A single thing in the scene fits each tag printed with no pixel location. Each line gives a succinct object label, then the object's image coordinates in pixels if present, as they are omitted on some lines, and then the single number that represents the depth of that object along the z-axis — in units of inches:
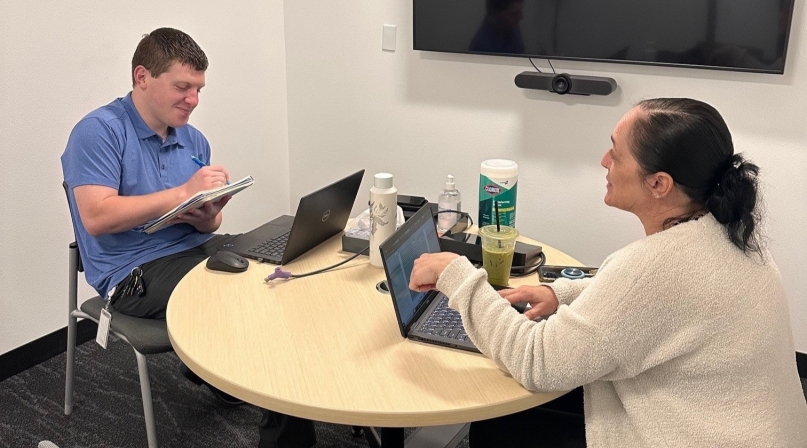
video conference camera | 104.3
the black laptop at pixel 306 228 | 66.9
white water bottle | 66.1
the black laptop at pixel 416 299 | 52.9
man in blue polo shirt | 74.9
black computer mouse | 66.5
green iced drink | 62.1
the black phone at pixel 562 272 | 65.4
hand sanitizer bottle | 77.6
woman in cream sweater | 45.3
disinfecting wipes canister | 73.2
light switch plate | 123.3
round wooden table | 46.3
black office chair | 72.2
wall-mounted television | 95.1
